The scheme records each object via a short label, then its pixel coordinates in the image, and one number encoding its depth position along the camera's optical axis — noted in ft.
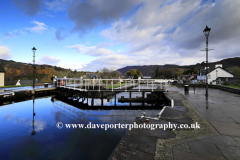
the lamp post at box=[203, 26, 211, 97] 29.97
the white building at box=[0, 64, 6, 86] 74.51
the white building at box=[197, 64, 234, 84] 156.66
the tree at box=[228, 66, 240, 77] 198.77
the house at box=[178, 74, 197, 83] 212.02
